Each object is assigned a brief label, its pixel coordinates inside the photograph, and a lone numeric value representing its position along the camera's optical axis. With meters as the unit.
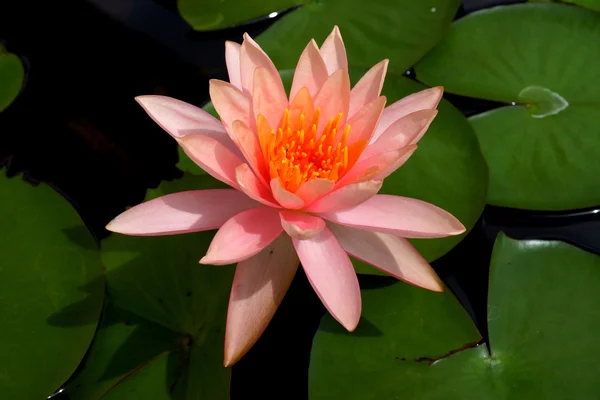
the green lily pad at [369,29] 0.91
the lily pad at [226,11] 0.93
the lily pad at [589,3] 0.92
